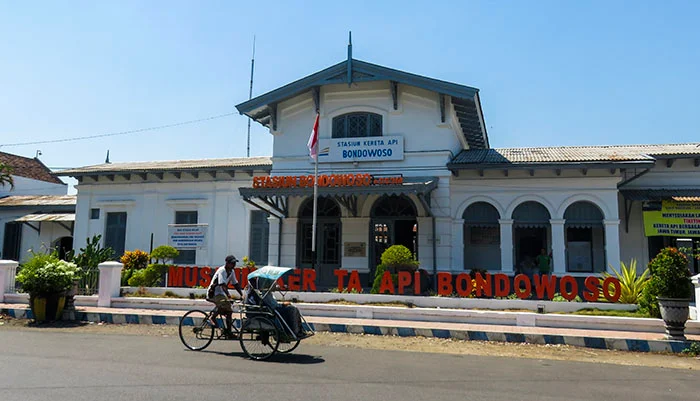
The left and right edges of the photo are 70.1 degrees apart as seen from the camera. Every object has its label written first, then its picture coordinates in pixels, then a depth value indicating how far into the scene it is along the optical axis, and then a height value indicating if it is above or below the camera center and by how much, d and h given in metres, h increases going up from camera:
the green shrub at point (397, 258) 13.80 +0.20
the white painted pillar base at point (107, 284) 13.96 -0.66
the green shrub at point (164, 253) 16.61 +0.29
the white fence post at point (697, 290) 10.89 -0.45
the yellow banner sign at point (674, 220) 15.47 +1.56
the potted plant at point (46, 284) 12.12 -0.59
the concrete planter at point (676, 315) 9.58 -0.87
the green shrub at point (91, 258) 16.30 +0.09
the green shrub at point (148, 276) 15.52 -0.46
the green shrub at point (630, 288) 12.17 -0.46
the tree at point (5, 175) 26.01 +4.45
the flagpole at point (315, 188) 14.40 +2.24
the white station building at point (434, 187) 15.75 +2.53
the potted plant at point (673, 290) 9.62 -0.39
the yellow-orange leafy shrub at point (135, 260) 16.84 +0.03
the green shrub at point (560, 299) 12.73 -0.78
